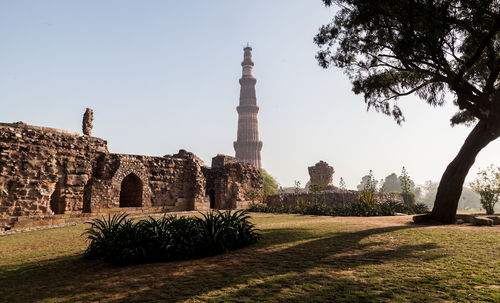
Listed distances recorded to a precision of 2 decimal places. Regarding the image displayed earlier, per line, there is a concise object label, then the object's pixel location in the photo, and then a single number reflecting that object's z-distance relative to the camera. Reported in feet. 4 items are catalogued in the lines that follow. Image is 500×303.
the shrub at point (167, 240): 18.56
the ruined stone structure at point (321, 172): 106.11
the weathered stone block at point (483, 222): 30.45
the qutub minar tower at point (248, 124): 321.73
